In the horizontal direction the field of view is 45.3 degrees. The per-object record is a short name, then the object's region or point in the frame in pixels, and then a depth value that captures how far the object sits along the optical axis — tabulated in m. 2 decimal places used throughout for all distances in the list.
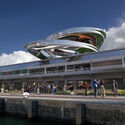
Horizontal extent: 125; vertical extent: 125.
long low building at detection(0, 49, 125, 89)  35.56
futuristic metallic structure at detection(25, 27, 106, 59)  55.88
